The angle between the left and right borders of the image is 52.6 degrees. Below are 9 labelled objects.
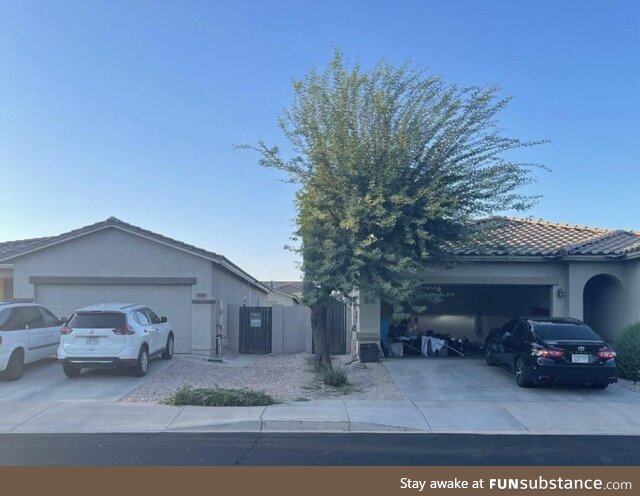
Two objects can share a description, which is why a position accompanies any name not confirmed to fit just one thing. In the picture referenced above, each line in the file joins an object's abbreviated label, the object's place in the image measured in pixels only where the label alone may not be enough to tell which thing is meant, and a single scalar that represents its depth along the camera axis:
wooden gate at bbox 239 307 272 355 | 22.73
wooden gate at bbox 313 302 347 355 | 21.81
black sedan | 13.46
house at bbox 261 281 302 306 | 56.16
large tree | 14.75
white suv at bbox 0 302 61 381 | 14.16
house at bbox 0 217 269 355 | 19.45
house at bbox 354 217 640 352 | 18.14
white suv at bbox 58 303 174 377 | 14.25
